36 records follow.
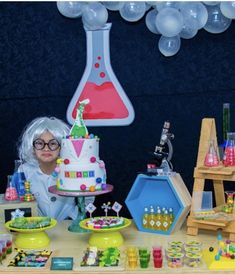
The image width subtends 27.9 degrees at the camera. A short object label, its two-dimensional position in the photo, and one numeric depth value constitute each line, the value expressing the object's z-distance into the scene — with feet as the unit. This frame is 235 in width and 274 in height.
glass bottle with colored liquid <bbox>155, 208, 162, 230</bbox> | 6.70
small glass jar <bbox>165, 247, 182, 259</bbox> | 5.49
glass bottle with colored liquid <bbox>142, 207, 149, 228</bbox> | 6.82
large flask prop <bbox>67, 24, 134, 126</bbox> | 9.53
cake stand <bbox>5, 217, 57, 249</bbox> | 6.09
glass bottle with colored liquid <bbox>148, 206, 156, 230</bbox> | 6.75
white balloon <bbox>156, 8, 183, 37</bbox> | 8.16
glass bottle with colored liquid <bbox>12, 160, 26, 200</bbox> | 7.46
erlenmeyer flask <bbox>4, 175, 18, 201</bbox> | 7.32
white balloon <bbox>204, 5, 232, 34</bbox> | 8.50
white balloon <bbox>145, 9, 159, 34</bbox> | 8.95
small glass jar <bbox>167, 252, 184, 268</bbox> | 5.32
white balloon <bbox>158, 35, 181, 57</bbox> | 8.94
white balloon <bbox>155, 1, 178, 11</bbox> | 8.41
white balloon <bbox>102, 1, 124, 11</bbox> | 8.96
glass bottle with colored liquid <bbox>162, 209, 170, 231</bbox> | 6.65
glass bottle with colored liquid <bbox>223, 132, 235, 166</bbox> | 6.51
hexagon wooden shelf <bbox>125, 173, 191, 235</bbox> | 6.64
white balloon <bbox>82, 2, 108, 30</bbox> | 8.65
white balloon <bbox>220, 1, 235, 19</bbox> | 8.01
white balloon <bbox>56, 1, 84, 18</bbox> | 8.84
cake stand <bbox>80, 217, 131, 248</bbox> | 6.05
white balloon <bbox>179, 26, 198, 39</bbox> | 8.55
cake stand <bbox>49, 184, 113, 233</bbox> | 6.66
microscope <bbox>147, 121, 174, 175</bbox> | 6.91
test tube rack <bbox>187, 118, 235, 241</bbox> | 6.27
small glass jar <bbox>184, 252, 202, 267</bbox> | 5.33
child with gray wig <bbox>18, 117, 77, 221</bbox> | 8.12
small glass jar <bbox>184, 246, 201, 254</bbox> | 5.49
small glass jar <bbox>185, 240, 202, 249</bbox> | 5.71
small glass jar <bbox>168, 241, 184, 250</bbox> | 5.79
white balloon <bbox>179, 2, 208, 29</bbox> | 8.27
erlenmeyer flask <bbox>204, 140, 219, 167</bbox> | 6.53
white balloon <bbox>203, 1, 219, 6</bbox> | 8.30
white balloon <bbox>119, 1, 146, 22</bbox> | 8.77
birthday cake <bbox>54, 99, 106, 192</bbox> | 6.63
